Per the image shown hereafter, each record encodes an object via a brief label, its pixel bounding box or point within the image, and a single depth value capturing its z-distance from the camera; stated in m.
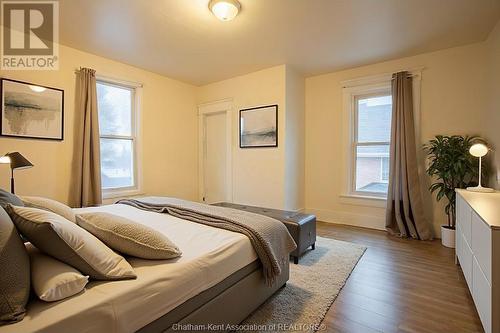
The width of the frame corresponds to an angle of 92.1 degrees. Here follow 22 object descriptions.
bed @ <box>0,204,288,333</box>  0.87
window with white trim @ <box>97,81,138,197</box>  3.61
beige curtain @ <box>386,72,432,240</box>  3.33
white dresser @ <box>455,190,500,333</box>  1.29
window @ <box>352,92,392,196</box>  3.78
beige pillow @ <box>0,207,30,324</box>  0.79
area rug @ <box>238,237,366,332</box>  1.62
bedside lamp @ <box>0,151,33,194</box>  2.13
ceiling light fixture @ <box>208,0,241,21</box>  2.21
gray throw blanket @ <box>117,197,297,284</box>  1.69
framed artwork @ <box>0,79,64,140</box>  2.69
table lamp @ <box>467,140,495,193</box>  2.42
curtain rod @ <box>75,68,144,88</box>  3.43
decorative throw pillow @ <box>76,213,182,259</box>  1.23
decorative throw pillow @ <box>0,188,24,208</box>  1.29
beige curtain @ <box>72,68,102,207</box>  3.14
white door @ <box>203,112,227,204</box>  4.75
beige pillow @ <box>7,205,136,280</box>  0.97
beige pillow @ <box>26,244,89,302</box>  0.88
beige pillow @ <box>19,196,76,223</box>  1.48
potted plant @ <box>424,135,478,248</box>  2.91
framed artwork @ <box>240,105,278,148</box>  3.92
